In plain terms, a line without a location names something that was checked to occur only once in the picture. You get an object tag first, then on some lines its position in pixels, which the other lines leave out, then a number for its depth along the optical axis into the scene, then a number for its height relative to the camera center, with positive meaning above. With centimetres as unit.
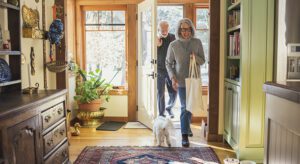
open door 429 +3
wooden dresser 161 -41
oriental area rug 318 -103
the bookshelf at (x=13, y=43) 239 +18
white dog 365 -80
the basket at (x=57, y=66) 329 -1
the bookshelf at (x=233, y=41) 333 +26
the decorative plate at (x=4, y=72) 228 -5
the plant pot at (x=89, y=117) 473 -84
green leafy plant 474 -36
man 482 +8
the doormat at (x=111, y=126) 461 -98
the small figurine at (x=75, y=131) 422 -94
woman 368 +10
